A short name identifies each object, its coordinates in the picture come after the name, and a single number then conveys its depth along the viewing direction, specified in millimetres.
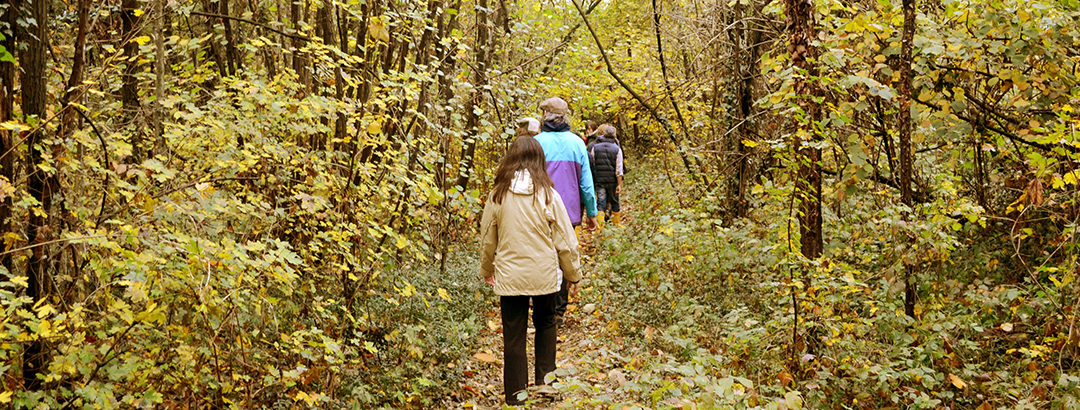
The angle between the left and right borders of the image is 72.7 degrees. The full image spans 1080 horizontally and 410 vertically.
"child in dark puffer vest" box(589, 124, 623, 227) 12898
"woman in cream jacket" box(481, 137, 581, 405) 4926
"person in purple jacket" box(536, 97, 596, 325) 6672
